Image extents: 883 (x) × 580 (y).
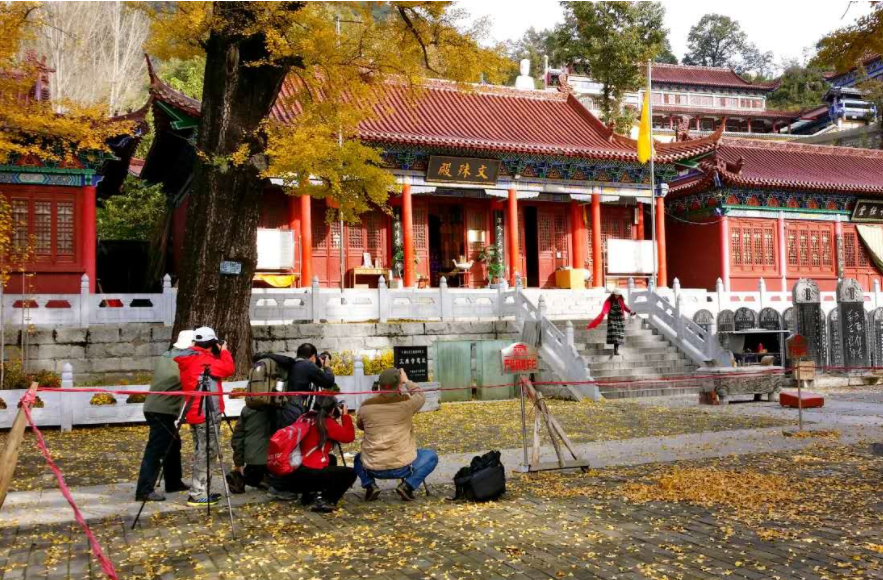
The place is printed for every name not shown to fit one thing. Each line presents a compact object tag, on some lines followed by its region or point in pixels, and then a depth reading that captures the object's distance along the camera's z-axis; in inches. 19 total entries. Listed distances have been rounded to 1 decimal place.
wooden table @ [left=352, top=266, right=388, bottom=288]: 826.5
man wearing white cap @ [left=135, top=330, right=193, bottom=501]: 267.1
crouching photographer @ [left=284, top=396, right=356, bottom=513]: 256.4
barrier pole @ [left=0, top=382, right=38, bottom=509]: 151.9
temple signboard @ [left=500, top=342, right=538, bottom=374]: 338.6
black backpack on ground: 259.8
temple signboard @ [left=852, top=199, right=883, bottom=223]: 1115.9
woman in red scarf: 613.6
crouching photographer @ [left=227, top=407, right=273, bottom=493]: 271.0
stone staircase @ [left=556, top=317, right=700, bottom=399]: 610.5
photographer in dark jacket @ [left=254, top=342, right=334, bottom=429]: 263.4
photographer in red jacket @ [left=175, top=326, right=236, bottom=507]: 263.4
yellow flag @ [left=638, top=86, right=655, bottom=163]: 872.9
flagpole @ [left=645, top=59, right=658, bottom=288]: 867.4
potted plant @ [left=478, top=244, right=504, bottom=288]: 893.8
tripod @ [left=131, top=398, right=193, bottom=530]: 249.4
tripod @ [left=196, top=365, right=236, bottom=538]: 252.7
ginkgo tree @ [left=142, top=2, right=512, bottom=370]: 449.4
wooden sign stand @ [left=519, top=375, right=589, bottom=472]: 306.3
